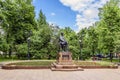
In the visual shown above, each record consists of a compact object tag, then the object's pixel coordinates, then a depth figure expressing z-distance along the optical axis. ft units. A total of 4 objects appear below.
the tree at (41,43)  39.33
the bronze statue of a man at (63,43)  23.05
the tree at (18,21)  40.99
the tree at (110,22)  36.81
